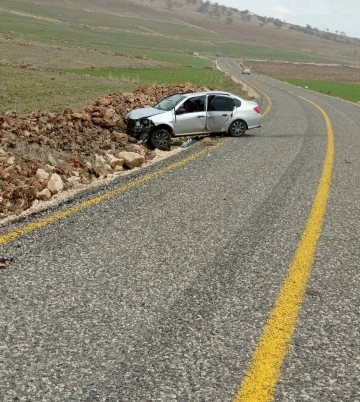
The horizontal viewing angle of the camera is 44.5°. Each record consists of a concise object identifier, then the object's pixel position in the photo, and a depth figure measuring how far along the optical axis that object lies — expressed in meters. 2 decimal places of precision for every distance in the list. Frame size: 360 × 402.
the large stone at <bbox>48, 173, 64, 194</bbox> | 8.27
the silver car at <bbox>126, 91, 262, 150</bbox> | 13.51
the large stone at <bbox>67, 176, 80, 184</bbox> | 9.20
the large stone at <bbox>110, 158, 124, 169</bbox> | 10.74
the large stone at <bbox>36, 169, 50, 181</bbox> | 8.66
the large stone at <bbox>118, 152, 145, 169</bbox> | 10.93
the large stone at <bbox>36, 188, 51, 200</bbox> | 7.78
